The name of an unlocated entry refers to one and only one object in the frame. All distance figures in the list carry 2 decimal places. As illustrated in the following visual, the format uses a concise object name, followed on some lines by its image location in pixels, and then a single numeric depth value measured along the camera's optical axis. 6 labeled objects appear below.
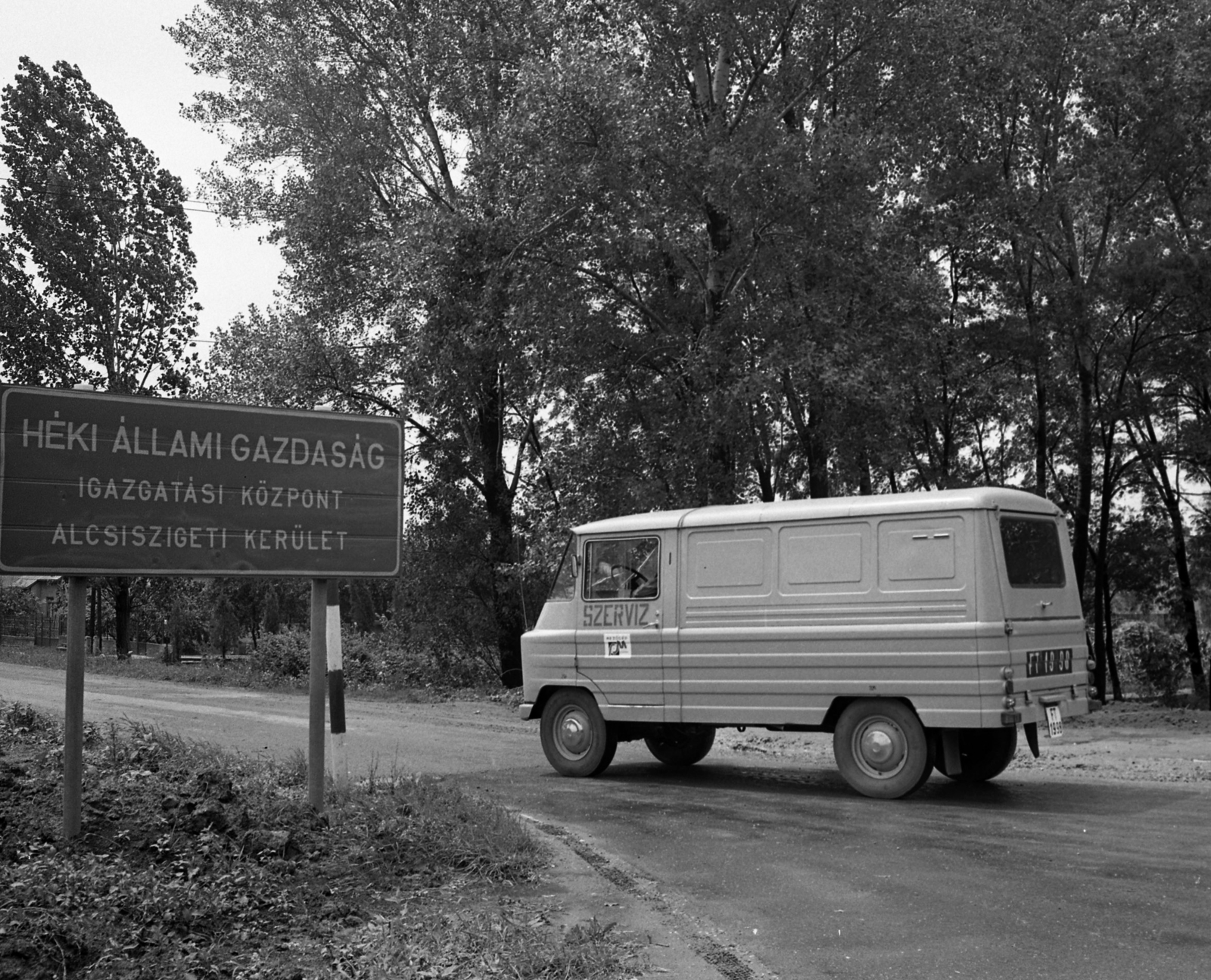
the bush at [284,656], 30.47
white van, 11.17
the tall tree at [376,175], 25.58
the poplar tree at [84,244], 37.34
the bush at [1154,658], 31.03
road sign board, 7.94
